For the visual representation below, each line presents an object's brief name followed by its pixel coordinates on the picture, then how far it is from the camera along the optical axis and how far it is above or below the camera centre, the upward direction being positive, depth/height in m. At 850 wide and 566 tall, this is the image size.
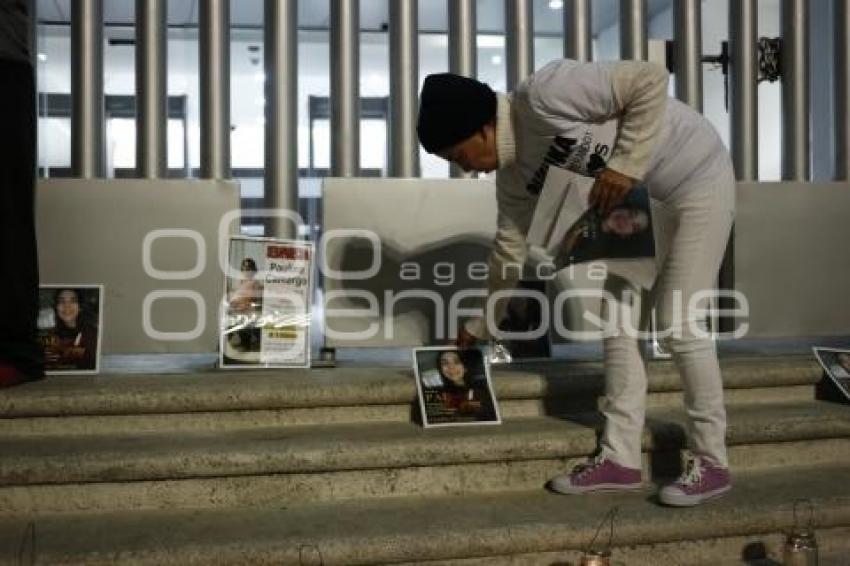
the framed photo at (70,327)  2.60 -0.12
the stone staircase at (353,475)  1.78 -0.49
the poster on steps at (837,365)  2.59 -0.28
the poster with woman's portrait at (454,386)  2.29 -0.30
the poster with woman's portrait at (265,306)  2.72 -0.07
